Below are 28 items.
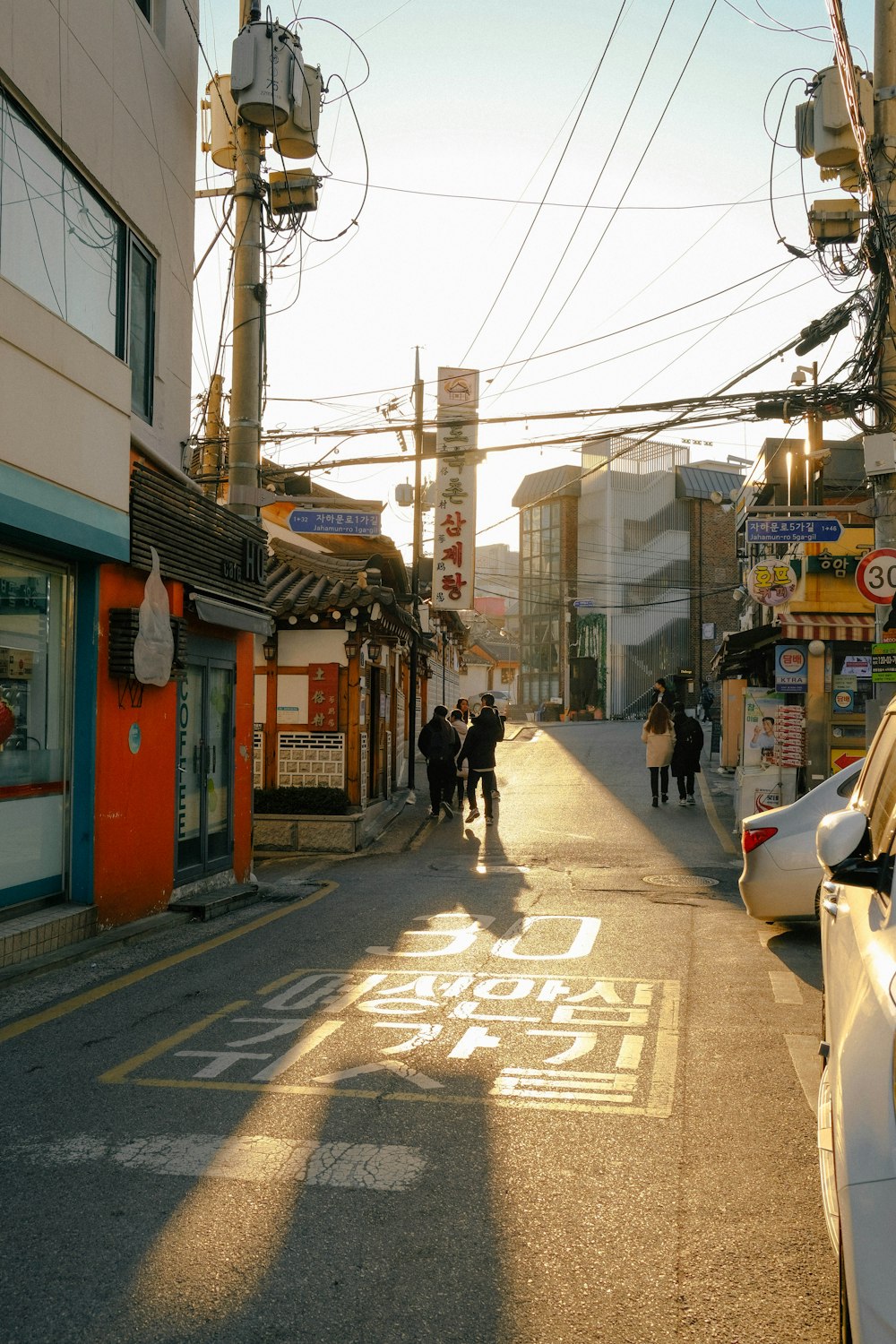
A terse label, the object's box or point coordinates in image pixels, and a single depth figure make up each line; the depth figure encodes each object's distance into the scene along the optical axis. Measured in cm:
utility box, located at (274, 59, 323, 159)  1278
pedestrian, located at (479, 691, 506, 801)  1881
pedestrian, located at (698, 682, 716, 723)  4425
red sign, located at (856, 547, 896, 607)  1121
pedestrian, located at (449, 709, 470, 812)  2302
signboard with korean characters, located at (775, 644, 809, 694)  1864
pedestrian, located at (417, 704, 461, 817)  1972
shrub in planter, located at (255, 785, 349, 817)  1712
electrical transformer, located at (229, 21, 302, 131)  1219
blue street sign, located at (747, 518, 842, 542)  1350
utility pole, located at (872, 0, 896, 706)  1139
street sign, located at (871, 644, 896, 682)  1129
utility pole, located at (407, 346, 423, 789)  2382
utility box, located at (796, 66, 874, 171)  1251
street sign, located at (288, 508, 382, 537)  1555
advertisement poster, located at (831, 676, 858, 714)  1870
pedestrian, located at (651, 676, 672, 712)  2095
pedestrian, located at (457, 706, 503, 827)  1880
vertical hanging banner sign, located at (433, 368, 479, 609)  2170
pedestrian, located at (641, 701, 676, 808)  2047
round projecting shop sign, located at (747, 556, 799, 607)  1847
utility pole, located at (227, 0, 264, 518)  1238
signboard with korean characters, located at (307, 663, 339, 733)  1848
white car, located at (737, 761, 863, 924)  888
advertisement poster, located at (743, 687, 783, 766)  1766
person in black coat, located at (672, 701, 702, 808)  2061
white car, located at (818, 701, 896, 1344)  224
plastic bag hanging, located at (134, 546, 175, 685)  982
